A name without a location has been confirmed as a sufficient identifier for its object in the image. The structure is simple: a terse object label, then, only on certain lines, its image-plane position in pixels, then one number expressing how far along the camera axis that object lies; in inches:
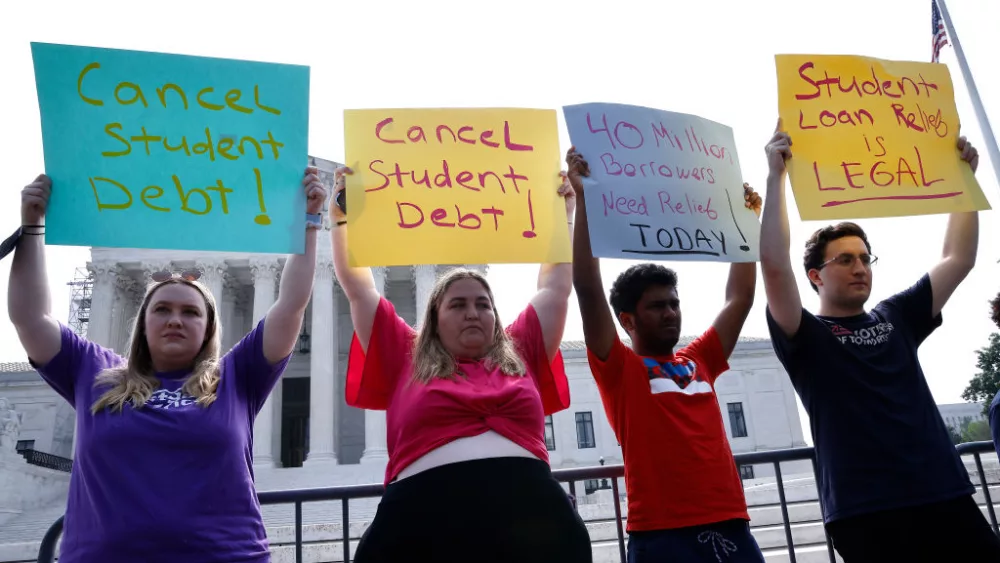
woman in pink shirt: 92.0
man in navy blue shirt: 114.3
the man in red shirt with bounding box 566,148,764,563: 111.8
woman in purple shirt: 96.7
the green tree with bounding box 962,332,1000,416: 2123.5
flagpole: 449.8
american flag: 517.4
